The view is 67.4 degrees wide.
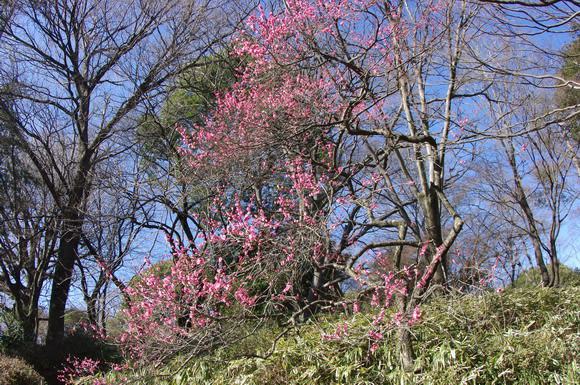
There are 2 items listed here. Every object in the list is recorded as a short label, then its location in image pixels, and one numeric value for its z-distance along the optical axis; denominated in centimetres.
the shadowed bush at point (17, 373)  625
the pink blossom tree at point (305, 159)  439
